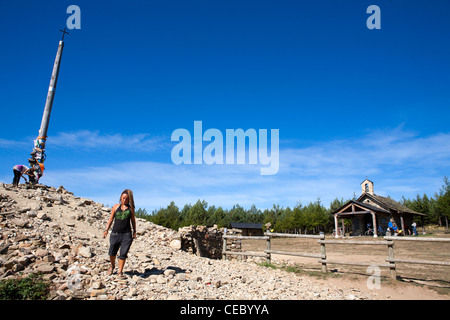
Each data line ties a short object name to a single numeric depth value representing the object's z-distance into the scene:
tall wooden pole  12.34
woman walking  5.73
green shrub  4.72
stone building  29.13
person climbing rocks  11.26
